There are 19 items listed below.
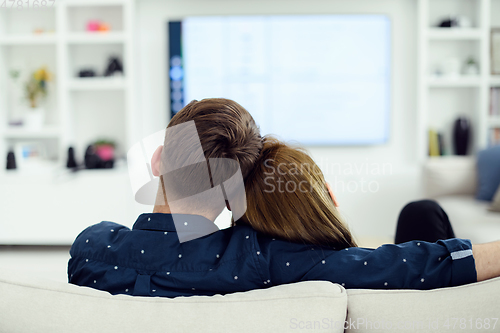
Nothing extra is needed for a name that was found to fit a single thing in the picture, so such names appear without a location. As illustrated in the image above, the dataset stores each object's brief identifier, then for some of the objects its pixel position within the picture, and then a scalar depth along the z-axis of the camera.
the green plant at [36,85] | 3.36
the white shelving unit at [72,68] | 3.27
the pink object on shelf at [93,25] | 3.33
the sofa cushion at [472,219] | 2.12
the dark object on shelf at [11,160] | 3.22
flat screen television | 3.39
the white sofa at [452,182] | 2.71
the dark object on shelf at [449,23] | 3.26
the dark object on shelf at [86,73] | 3.33
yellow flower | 3.35
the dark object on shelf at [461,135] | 3.30
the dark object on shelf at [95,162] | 3.22
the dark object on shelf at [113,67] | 3.33
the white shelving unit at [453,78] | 3.22
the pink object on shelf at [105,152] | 3.33
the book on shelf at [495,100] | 3.30
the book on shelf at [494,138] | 3.30
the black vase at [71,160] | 3.24
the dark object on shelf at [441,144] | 3.35
